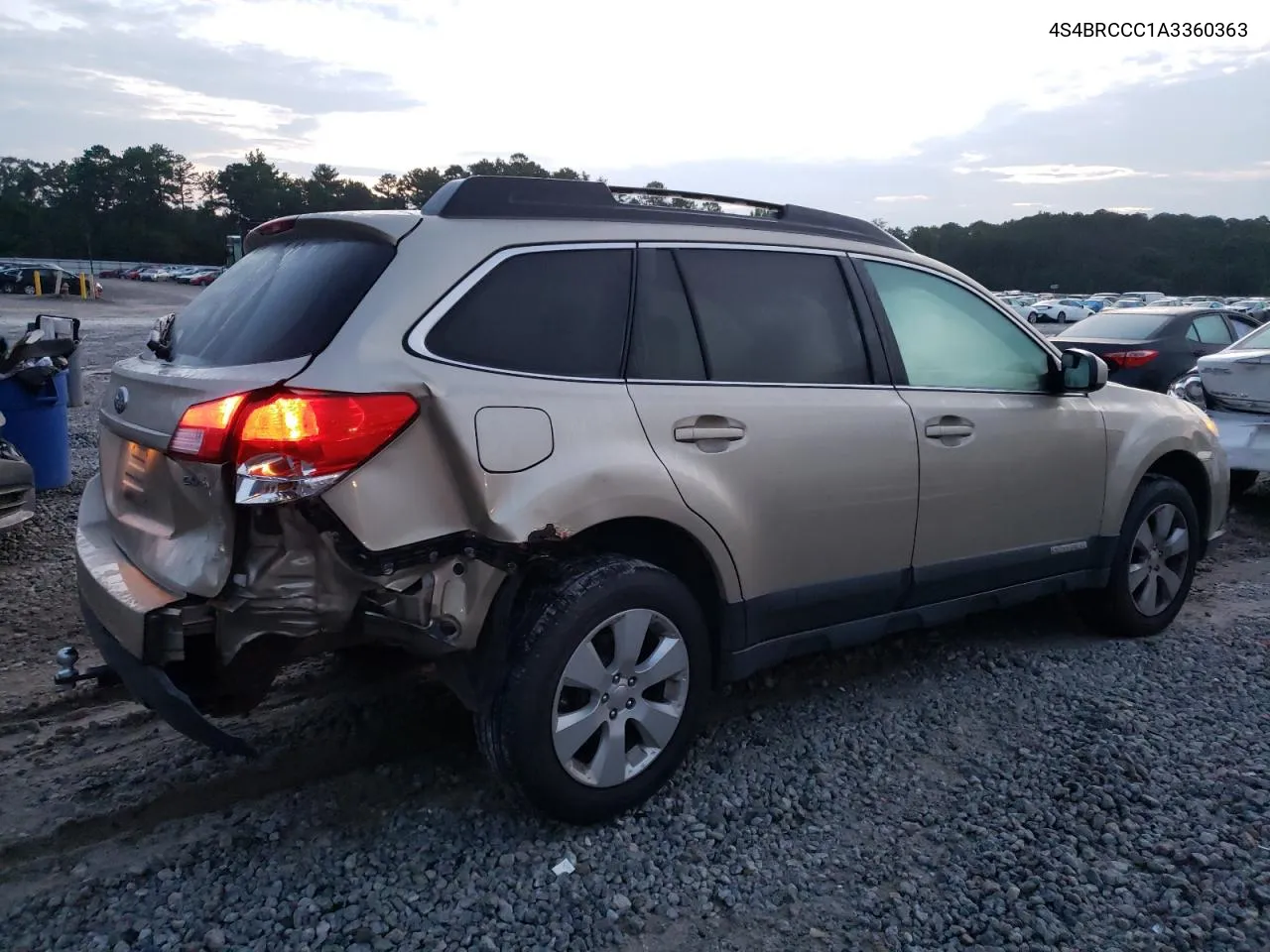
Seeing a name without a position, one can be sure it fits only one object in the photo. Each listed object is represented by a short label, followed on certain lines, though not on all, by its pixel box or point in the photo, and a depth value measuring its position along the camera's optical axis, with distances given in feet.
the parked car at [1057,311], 157.79
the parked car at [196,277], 208.09
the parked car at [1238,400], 23.09
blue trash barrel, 22.15
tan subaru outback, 9.00
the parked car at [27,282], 157.07
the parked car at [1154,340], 36.27
